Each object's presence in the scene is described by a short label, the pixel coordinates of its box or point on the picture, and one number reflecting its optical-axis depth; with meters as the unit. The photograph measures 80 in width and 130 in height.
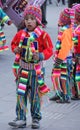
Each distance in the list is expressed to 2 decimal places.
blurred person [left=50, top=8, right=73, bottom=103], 9.67
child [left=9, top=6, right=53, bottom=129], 8.34
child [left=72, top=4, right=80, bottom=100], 10.20
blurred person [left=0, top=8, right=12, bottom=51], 15.02
